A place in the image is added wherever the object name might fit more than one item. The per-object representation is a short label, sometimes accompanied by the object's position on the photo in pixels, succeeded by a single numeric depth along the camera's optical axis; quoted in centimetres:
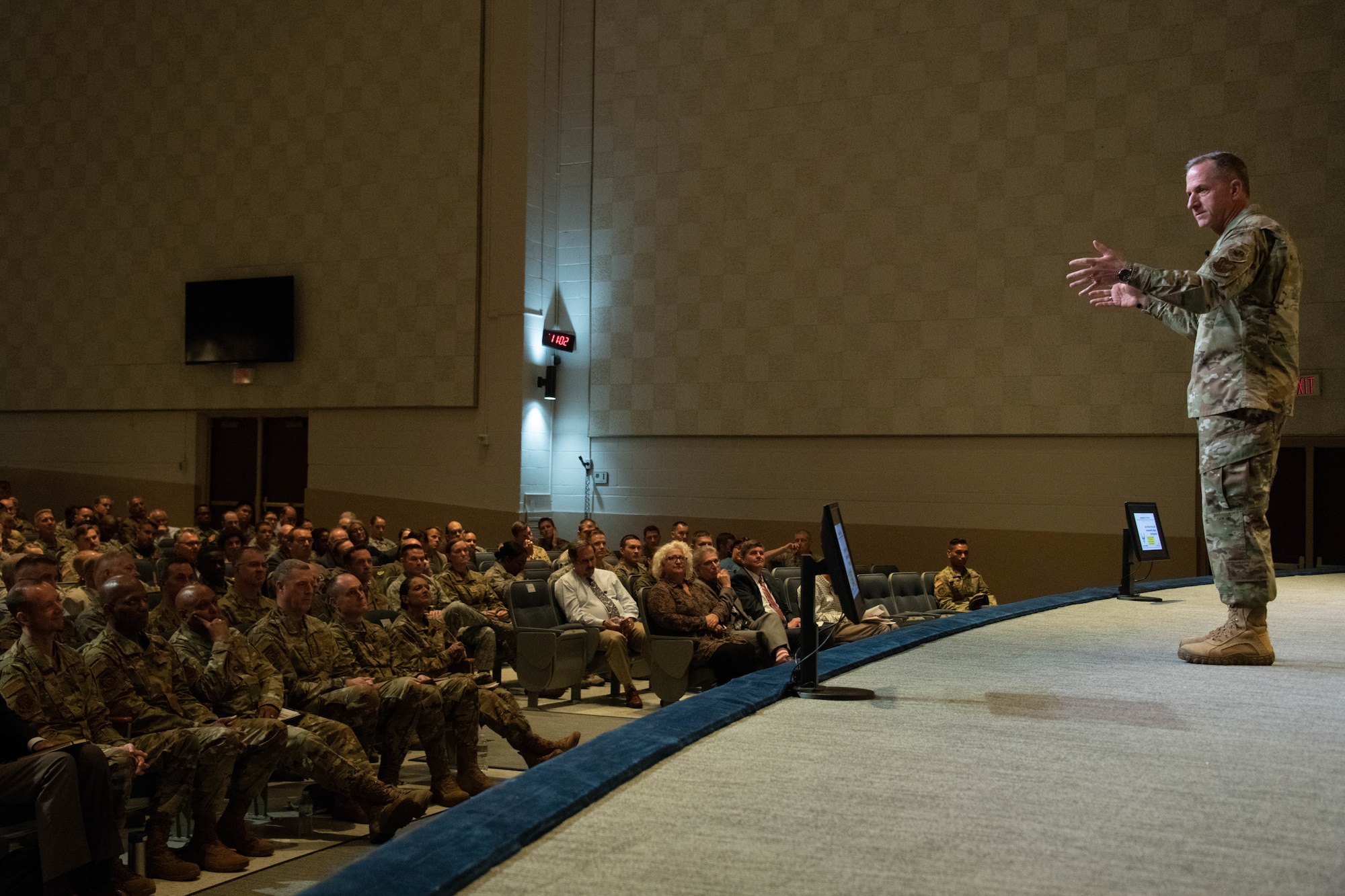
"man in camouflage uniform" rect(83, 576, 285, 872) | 412
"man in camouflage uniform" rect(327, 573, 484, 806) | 500
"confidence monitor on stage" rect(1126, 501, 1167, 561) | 718
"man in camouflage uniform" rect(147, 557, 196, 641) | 561
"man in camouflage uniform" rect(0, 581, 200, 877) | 385
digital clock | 1373
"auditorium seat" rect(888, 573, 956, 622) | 845
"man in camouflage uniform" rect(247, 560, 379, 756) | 486
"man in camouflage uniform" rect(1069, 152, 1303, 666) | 324
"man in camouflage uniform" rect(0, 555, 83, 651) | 531
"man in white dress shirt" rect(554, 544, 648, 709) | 738
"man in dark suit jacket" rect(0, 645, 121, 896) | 346
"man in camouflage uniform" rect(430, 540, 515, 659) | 727
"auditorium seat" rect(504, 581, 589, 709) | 710
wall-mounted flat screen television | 1507
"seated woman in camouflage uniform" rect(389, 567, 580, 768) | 530
